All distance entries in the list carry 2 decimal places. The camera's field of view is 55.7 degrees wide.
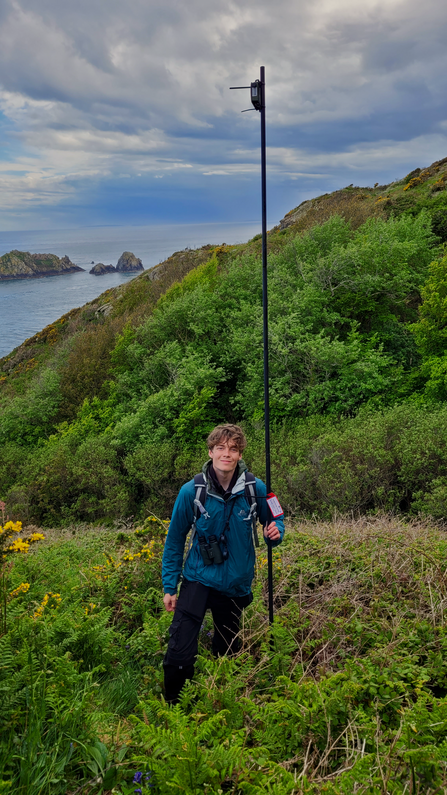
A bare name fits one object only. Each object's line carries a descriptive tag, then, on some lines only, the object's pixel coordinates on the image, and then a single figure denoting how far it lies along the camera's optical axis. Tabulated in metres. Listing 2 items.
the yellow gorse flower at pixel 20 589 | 3.47
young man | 2.62
